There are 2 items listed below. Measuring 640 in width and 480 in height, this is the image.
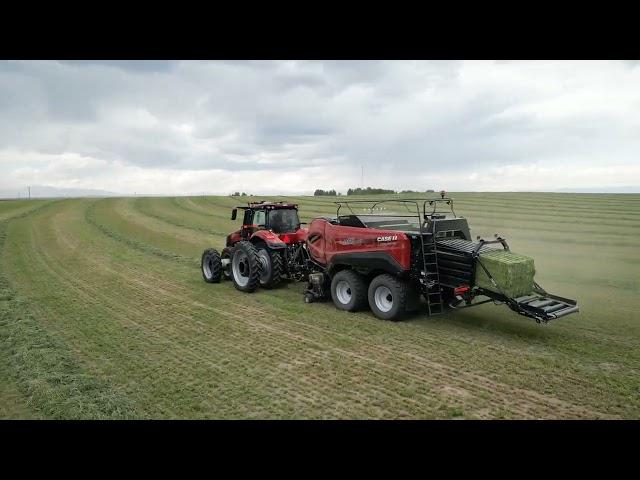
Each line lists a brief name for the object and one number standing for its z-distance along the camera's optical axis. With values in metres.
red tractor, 11.55
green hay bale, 7.67
